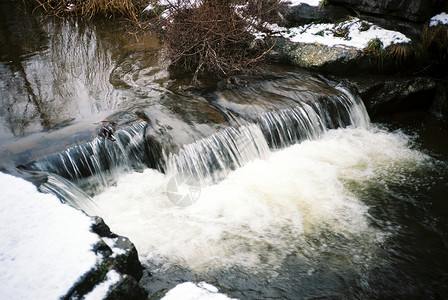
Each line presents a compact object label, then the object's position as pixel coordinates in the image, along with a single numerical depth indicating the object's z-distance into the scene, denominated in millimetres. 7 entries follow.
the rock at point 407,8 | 7031
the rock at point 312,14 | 7438
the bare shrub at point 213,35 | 6145
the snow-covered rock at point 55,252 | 2342
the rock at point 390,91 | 6641
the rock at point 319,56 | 6738
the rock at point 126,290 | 2425
